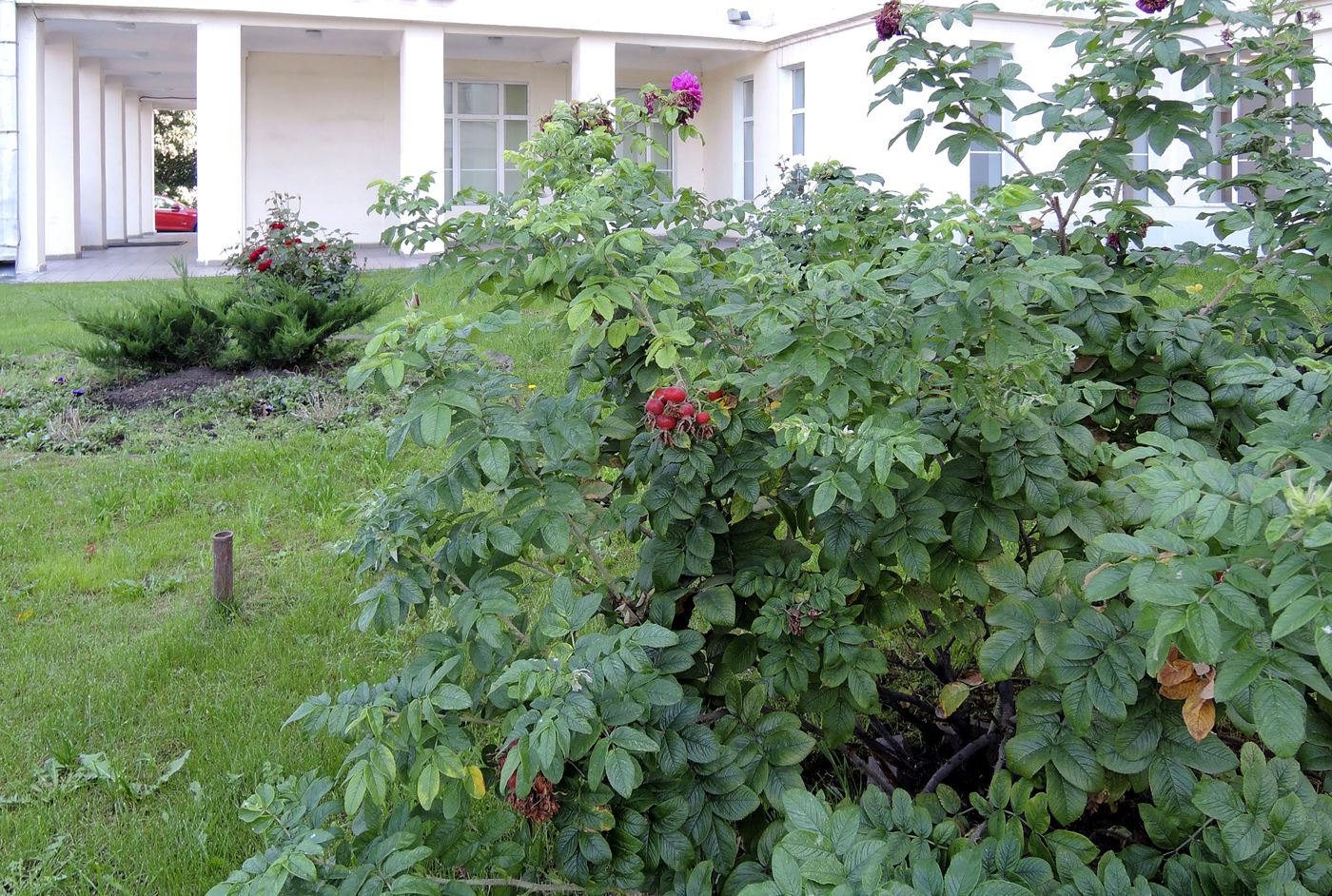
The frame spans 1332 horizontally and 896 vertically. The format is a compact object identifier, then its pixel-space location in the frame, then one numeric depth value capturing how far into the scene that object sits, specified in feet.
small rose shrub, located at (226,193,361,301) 28.60
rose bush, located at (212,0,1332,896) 4.86
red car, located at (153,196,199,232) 107.04
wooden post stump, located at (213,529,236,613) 13.03
